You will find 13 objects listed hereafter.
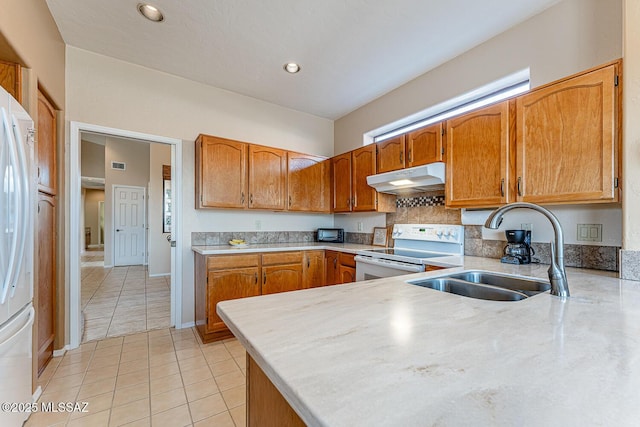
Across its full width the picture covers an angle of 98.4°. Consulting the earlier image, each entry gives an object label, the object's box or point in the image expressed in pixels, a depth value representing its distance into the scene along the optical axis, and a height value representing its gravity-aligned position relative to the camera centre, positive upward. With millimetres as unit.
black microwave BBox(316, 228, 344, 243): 3746 -294
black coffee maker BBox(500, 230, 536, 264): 2004 -258
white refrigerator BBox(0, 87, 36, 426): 1216 -205
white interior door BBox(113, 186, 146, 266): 6551 -274
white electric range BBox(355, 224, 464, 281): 2238 -372
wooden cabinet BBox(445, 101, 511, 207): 1989 +428
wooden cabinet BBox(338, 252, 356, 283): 2892 -583
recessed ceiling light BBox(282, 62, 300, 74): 2777 +1499
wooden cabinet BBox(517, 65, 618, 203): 1543 +444
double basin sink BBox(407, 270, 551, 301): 1315 -377
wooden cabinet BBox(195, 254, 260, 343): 2602 -690
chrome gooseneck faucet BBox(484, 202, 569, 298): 1068 -204
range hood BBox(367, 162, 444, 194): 2348 +315
